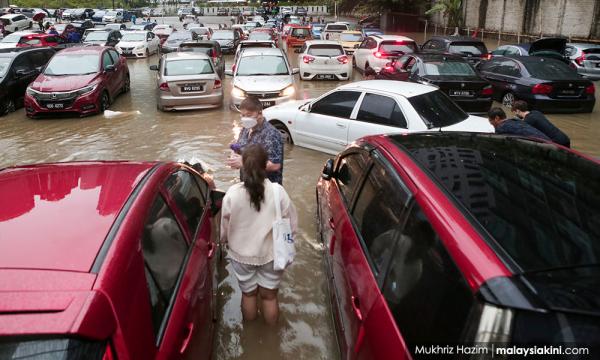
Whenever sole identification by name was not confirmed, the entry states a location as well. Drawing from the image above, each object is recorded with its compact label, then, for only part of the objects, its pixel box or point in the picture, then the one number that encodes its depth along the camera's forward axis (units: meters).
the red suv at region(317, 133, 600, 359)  1.63
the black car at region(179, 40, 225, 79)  18.02
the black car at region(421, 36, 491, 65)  16.94
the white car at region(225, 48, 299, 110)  11.66
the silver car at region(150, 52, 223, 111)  12.27
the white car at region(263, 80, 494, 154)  7.25
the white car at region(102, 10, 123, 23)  50.44
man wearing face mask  4.82
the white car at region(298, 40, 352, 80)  17.19
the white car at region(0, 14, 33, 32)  35.00
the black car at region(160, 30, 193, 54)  23.97
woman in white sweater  3.35
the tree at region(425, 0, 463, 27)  31.59
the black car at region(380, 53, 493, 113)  11.04
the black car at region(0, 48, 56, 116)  12.68
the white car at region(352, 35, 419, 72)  16.98
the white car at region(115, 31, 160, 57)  25.30
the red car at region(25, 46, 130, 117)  11.84
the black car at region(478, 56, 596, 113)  11.65
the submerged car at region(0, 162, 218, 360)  1.64
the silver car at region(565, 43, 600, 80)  16.00
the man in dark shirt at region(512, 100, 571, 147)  6.52
